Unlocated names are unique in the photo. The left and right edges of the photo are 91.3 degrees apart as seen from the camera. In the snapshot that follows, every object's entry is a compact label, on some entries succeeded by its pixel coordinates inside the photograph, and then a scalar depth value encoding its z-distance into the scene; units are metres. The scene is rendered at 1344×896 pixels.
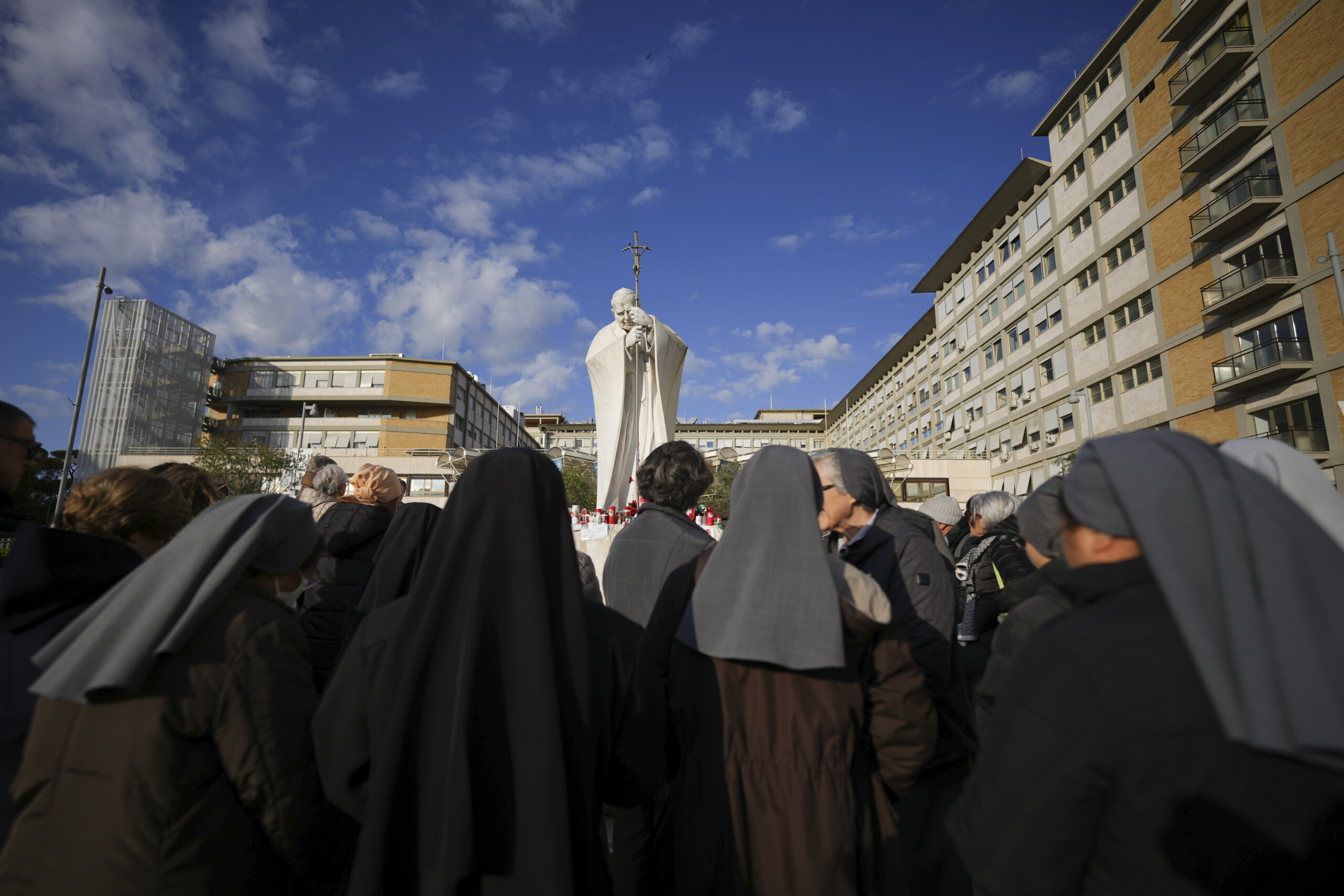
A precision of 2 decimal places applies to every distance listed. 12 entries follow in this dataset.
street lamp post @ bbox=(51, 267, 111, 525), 19.13
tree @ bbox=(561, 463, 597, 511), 35.69
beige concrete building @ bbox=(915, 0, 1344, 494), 20.88
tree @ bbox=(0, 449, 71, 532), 36.16
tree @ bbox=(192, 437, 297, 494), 34.03
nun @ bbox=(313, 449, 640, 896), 1.58
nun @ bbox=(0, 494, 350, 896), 1.54
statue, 12.31
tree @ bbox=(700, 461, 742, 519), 35.72
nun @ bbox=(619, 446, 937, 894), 1.87
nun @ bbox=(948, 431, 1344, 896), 1.07
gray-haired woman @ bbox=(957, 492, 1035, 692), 3.49
